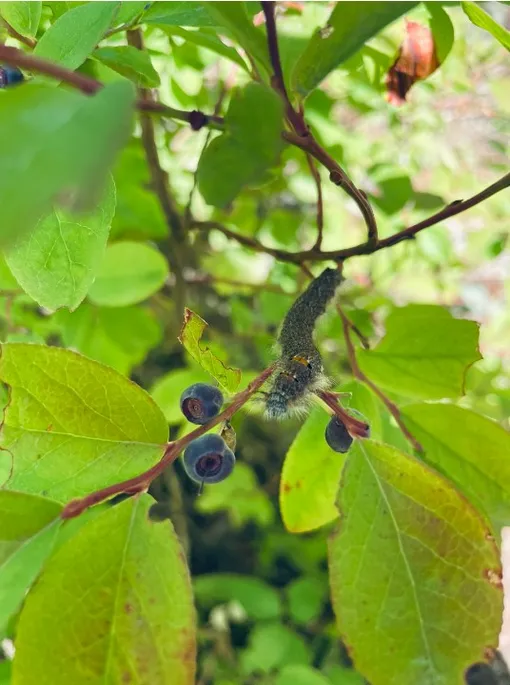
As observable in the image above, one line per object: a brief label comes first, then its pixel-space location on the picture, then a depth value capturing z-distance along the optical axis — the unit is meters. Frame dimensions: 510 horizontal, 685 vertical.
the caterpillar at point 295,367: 0.09
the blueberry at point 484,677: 0.17
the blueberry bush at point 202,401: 0.06
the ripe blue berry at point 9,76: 0.09
